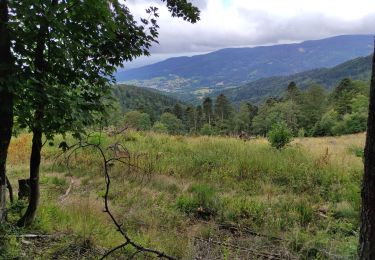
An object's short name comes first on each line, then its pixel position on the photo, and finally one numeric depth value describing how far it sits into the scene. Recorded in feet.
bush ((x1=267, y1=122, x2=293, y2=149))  38.42
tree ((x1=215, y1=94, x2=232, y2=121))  282.15
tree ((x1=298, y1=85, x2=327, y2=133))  255.09
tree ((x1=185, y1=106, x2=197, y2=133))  288.30
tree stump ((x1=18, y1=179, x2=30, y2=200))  18.79
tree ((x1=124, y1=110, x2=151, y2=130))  275.22
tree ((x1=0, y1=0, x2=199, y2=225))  12.14
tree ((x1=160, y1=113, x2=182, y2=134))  296.42
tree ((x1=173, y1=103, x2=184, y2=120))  334.85
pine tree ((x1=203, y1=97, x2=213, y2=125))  276.80
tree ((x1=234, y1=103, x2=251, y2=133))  291.26
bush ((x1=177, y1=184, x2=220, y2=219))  22.46
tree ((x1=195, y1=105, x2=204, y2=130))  282.28
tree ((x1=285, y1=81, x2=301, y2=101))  265.13
